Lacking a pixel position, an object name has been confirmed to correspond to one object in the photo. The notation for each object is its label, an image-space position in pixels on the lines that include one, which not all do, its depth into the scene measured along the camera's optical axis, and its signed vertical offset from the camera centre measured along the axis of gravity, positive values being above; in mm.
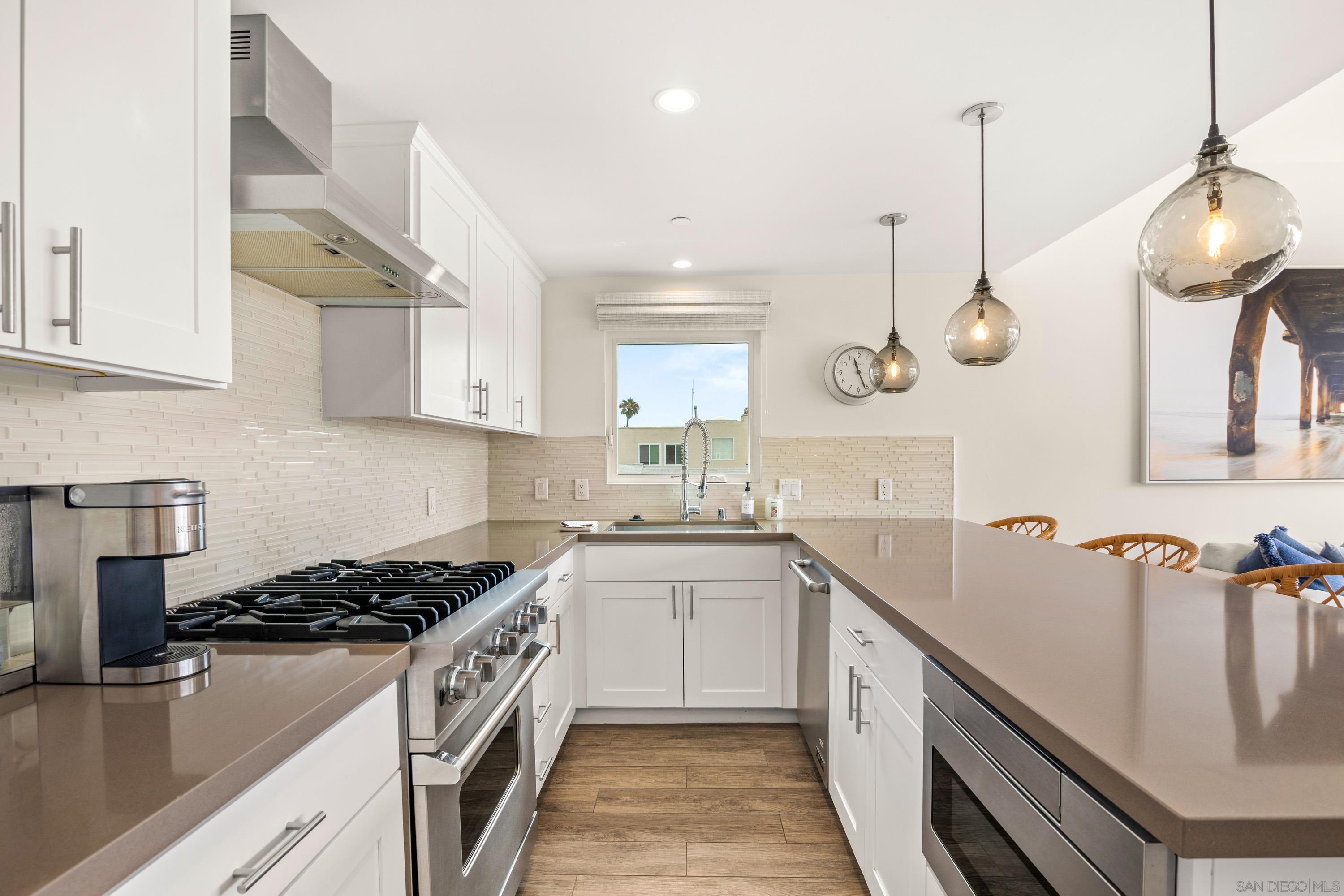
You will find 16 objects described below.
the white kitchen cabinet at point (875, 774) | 1349 -771
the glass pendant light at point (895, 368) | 2775 +345
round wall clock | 3680 +430
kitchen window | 3826 +294
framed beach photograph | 3641 +349
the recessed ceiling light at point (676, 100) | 1815 +962
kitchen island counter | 612 -316
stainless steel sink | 3453 -397
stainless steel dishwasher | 2277 -743
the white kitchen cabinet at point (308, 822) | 695 -456
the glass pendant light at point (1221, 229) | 1285 +434
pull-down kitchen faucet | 3635 -243
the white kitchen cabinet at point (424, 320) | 1930 +436
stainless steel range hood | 1177 +446
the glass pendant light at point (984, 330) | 2176 +395
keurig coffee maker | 972 -167
